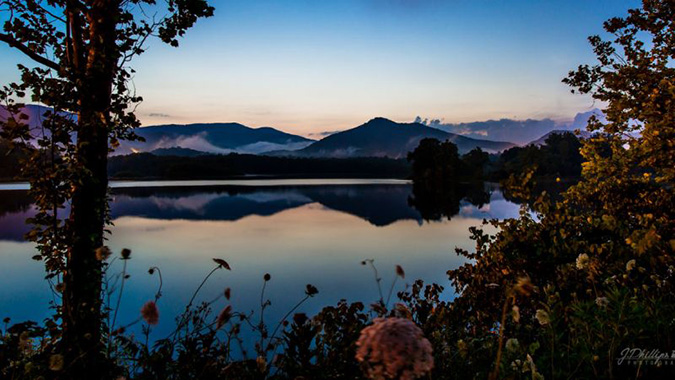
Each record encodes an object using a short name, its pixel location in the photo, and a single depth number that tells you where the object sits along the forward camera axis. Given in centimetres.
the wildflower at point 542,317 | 297
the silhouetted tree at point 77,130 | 543
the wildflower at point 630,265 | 449
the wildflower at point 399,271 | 426
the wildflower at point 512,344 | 303
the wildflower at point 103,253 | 423
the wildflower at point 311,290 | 502
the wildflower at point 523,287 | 205
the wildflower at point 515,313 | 272
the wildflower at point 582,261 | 448
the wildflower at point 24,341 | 378
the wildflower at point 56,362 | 295
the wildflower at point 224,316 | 359
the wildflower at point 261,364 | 334
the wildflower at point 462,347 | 364
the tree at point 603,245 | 382
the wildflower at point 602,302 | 372
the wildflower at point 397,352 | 205
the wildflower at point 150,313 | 315
